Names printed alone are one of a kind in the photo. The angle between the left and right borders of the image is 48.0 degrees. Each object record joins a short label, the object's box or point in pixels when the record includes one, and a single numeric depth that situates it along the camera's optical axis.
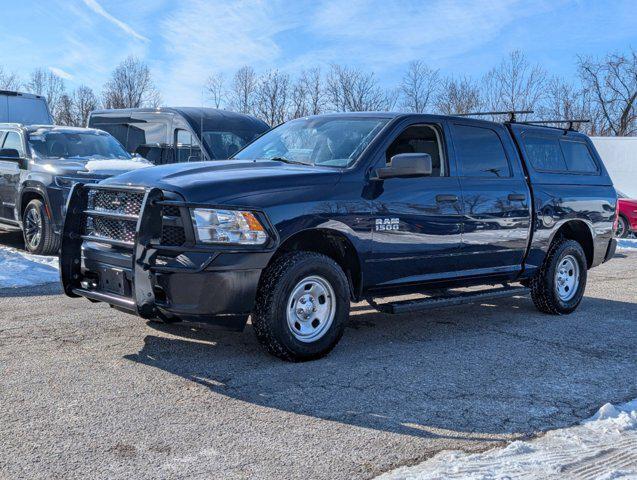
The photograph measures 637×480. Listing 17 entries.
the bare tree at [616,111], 40.92
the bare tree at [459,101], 33.03
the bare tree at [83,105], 49.12
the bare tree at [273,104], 38.69
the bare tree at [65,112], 49.06
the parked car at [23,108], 14.97
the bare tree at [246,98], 38.91
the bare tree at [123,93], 48.16
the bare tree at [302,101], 37.66
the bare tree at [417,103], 33.44
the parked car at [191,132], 14.05
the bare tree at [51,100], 49.56
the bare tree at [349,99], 35.38
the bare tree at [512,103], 32.78
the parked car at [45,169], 10.01
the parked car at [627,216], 19.03
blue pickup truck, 4.69
